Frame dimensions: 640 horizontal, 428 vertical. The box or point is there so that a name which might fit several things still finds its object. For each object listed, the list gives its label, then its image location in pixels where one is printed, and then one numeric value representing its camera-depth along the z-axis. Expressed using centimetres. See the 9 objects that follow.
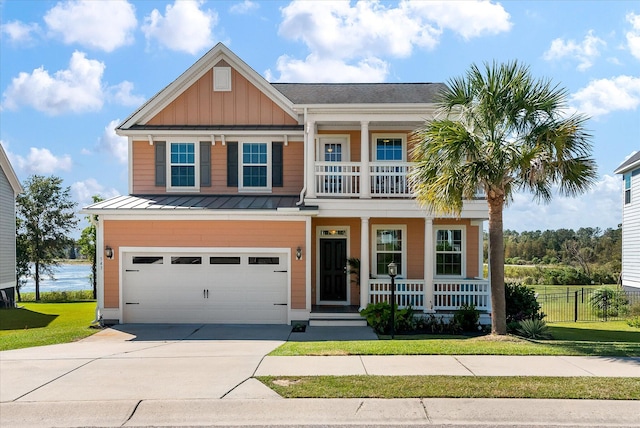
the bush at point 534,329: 1141
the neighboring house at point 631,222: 2175
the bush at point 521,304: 1387
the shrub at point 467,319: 1341
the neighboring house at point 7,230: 2272
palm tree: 1079
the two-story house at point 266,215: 1412
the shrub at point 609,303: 1935
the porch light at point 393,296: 1230
